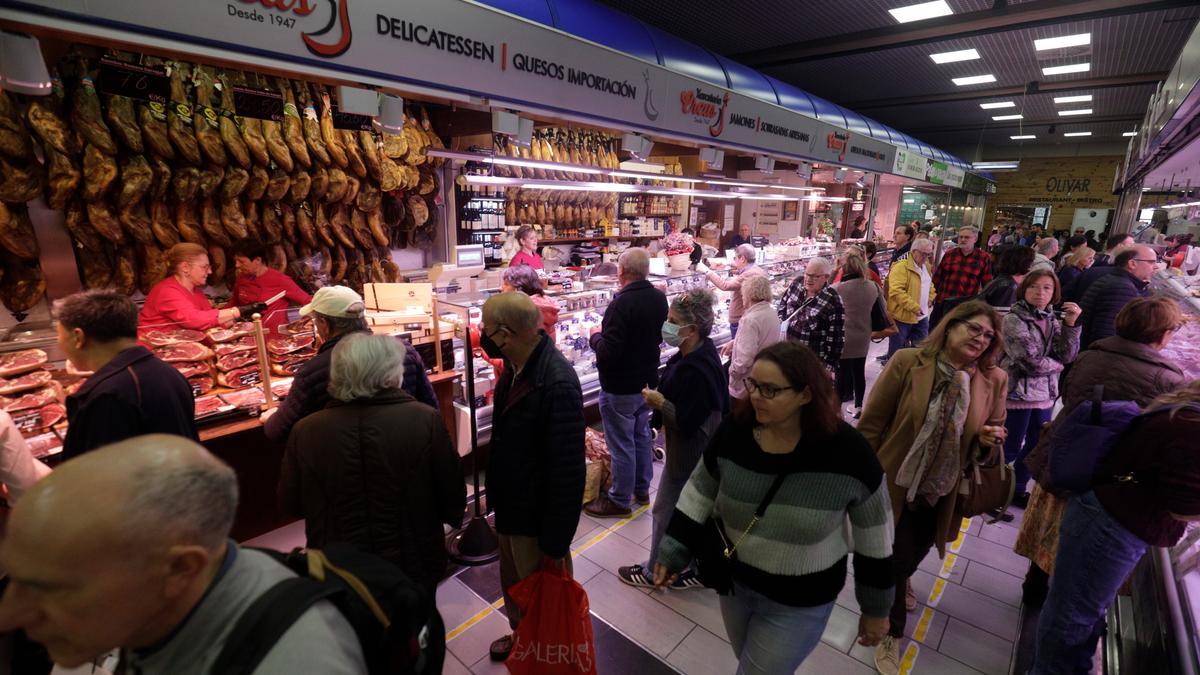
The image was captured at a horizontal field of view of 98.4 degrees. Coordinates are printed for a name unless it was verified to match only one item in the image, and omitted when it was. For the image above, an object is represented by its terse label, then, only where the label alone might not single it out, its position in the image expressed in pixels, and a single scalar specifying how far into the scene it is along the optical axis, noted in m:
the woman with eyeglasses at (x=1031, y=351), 3.77
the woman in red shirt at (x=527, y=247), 6.93
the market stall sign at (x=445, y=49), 1.90
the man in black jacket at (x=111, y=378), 2.08
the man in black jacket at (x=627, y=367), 3.71
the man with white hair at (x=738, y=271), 6.06
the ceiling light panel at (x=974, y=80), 9.30
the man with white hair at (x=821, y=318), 4.56
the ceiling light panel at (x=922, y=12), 6.02
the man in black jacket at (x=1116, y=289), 4.66
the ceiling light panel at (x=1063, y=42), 7.19
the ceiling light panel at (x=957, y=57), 7.82
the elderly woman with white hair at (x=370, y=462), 1.96
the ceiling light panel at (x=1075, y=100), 11.15
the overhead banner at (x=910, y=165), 8.77
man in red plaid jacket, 6.67
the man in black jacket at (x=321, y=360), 2.46
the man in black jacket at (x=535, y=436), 2.24
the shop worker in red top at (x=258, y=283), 4.69
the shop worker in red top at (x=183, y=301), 3.74
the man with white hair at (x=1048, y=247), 7.06
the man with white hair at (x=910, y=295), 6.45
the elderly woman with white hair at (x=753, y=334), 3.83
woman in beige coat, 2.44
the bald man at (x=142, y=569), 0.77
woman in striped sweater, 1.73
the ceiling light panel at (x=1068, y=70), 8.66
